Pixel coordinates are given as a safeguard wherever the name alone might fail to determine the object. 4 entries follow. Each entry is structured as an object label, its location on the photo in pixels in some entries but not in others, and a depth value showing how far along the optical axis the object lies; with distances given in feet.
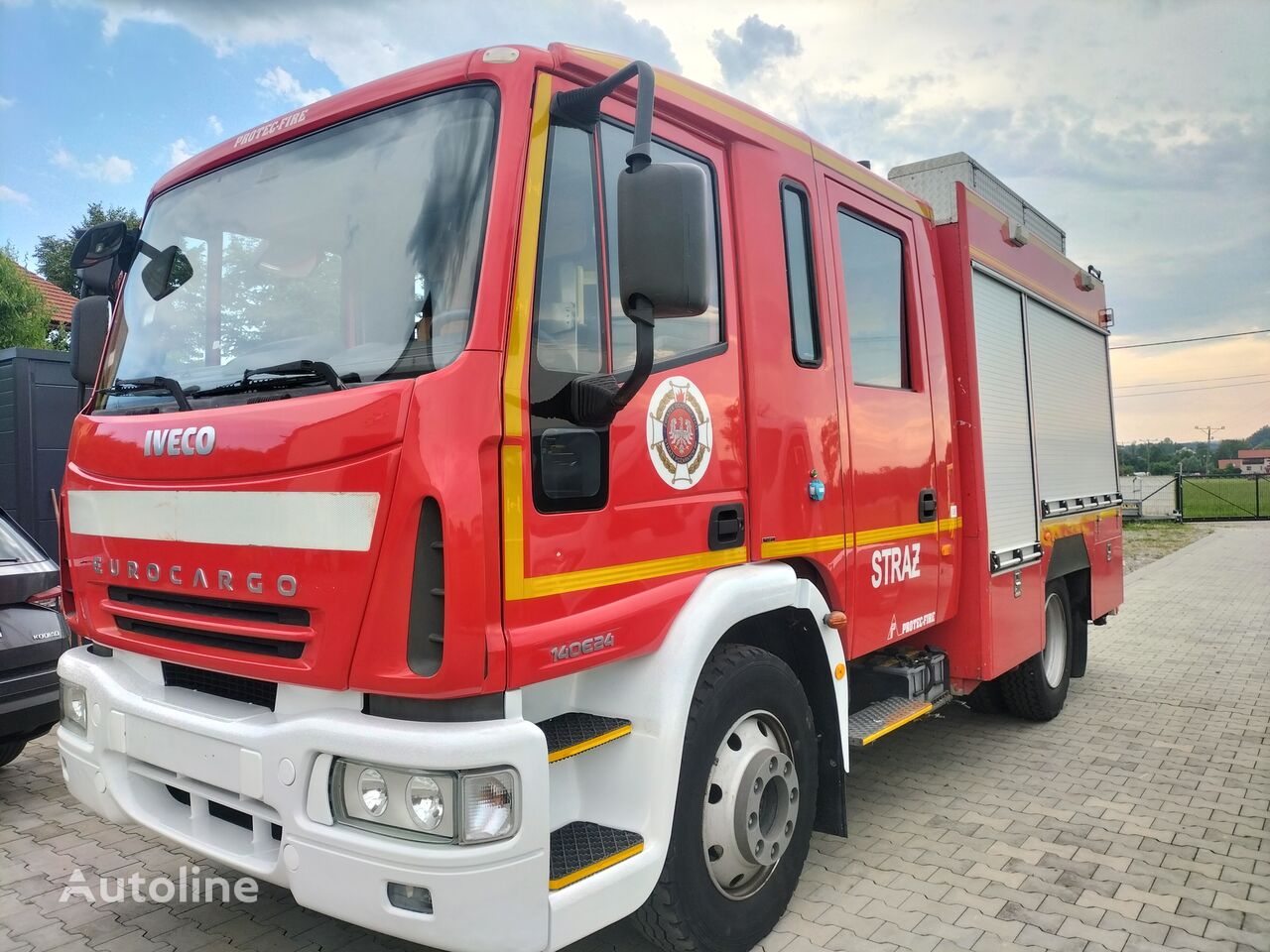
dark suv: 13.73
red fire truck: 7.19
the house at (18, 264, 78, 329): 75.46
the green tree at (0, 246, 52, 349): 60.64
